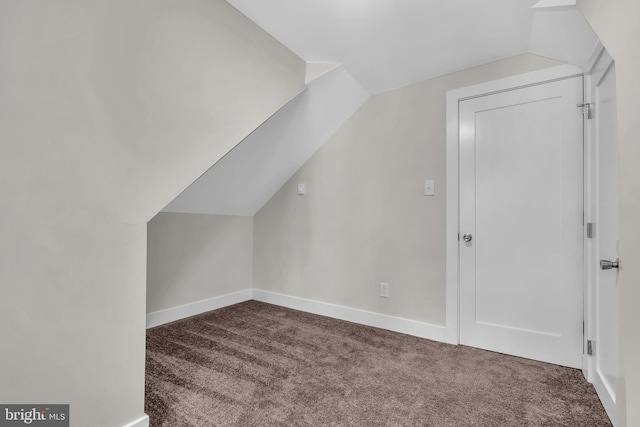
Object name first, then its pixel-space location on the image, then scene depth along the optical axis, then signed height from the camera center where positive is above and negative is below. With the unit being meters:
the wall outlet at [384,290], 2.86 -0.66
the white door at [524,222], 2.09 -0.05
